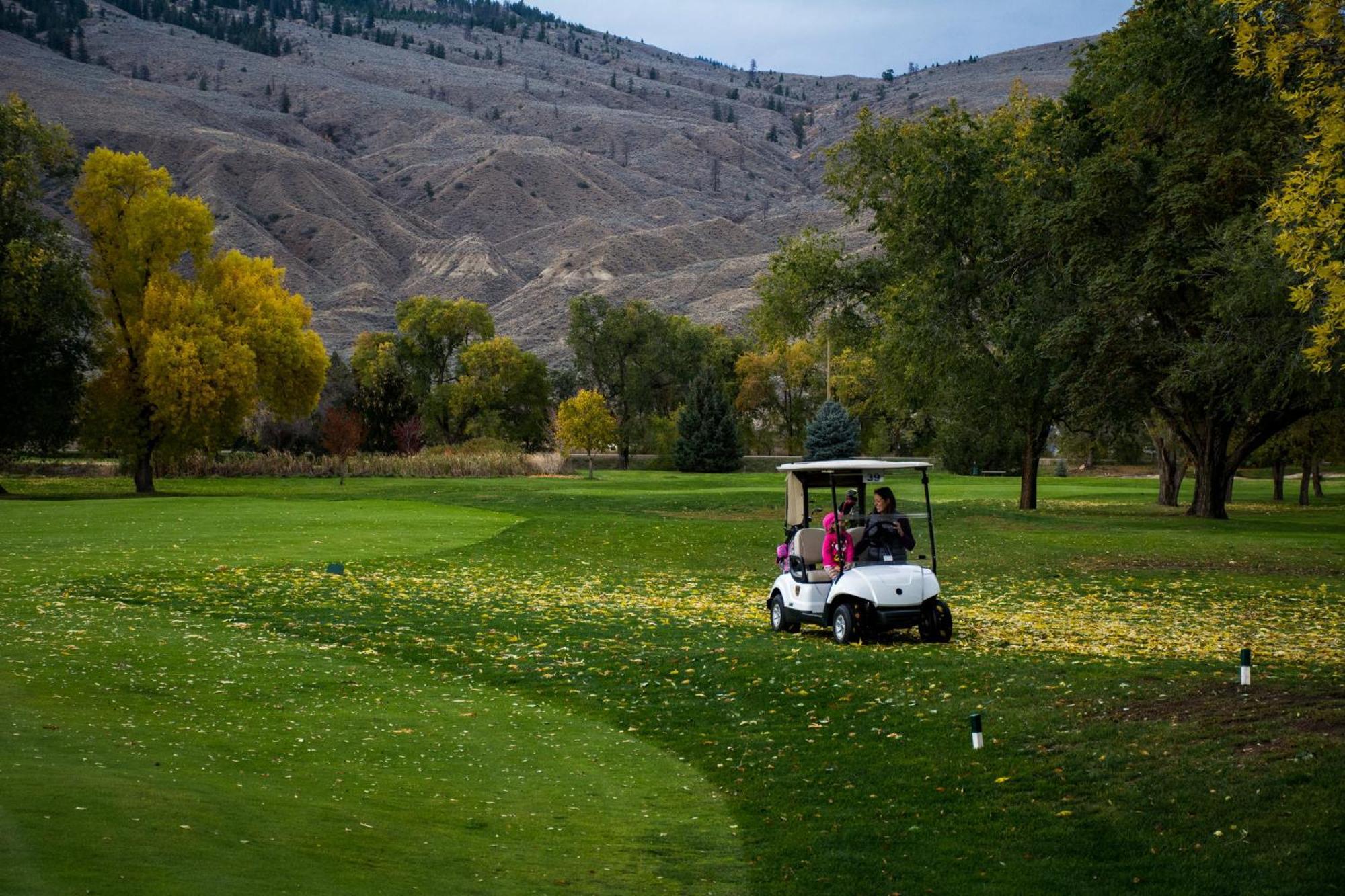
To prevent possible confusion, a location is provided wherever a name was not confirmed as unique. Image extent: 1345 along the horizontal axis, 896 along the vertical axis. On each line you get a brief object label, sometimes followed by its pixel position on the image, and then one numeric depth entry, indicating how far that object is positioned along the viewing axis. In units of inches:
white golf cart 665.6
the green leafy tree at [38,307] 2126.0
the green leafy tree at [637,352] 4741.6
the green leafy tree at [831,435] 3186.5
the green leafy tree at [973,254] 1540.4
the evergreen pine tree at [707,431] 3580.2
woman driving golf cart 672.4
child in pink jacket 684.1
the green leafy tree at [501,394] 4296.3
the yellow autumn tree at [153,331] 2159.2
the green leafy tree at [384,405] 3644.2
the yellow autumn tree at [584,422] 3277.6
